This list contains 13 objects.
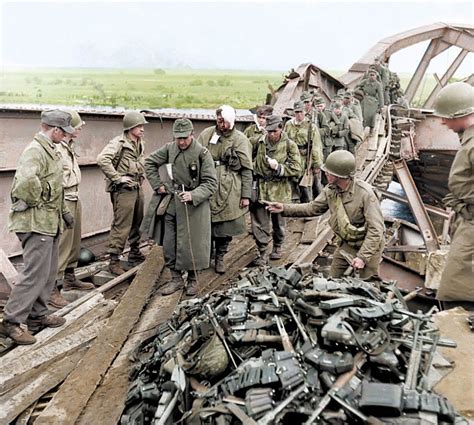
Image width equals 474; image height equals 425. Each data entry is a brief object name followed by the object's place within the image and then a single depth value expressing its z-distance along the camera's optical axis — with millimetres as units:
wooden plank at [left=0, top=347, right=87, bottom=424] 3910
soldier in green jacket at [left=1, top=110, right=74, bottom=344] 4664
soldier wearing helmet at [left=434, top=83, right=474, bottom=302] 4359
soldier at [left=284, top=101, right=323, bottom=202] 8352
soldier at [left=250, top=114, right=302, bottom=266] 6914
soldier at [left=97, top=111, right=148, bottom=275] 6723
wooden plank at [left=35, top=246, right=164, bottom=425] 3820
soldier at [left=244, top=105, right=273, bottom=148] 7035
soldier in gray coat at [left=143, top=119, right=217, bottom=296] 5684
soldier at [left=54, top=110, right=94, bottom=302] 5953
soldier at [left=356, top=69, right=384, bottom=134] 14656
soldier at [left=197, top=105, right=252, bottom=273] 6156
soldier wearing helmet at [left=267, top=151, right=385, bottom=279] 5043
